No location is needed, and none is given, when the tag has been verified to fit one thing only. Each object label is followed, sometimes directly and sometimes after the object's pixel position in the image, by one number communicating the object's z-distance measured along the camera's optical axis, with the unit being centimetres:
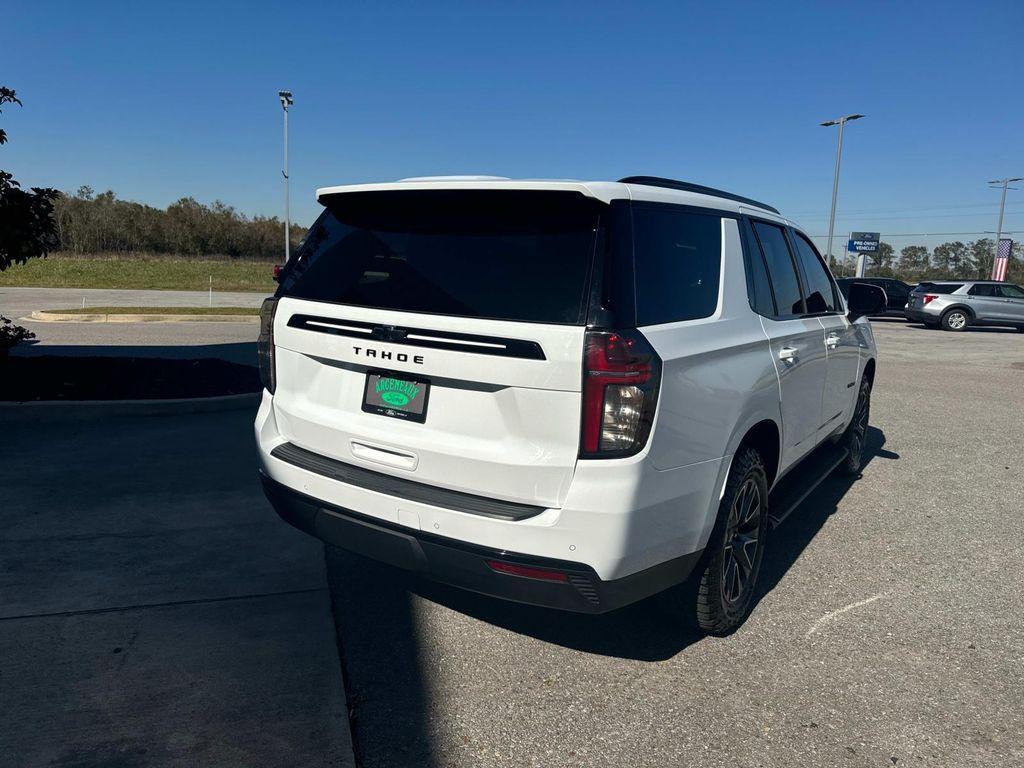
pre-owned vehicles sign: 4653
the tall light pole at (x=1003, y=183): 5625
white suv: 254
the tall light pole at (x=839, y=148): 3770
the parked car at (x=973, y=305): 2267
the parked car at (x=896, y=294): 2553
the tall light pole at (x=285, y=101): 4008
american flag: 4782
